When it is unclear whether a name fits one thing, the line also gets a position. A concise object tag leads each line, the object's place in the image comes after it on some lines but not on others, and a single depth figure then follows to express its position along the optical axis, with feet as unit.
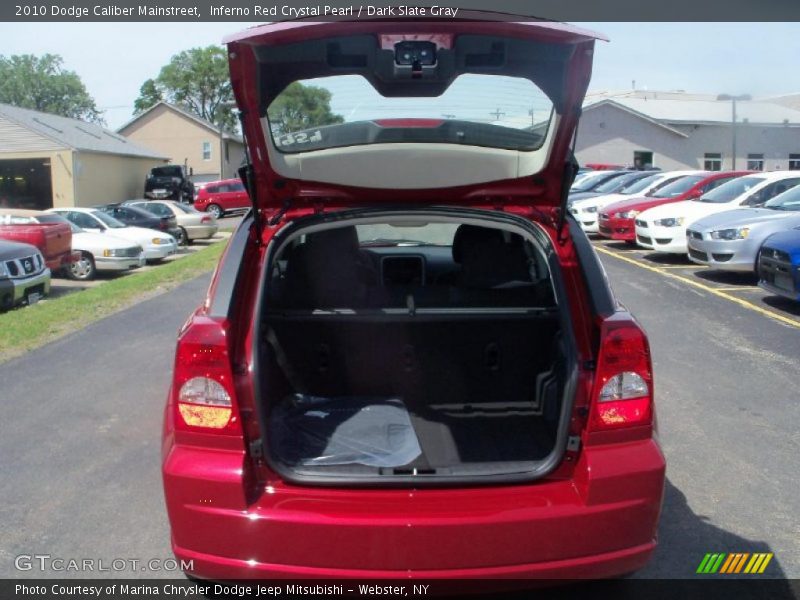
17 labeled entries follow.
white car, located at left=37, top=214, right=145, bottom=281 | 50.24
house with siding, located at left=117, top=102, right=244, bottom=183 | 165.27
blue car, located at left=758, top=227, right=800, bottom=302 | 28.84
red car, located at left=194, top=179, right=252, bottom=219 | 113.19
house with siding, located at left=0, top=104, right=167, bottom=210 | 106.11
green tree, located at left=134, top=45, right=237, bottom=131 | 235.61
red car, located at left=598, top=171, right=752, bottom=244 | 54.54
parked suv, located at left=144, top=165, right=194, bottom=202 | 126.93
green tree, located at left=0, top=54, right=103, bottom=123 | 234.79
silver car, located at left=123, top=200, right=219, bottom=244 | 71.31
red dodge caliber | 8.89
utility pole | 126.81
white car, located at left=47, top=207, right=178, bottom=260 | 57.06
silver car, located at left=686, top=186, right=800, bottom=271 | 36.94
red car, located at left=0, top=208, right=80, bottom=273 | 42.50
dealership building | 135.13
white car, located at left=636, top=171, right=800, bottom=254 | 45.65
